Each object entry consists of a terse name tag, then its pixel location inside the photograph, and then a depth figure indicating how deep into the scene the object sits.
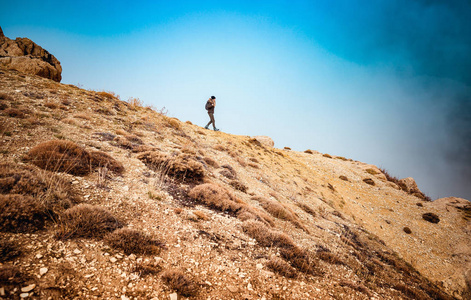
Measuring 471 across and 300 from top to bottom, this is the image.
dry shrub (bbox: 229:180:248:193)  11.32
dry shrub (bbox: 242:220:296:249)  5.90
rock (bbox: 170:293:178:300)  3.09
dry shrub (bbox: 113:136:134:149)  9.96
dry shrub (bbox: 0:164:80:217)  3.89
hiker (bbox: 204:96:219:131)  19.44
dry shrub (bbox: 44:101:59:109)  11.35
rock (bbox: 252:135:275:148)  32.12
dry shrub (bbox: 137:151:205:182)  8.72
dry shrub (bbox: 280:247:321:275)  5.23
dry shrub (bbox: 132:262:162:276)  3.39
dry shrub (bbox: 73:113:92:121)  11.58
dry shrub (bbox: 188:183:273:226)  7.34
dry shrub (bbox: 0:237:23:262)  2.70
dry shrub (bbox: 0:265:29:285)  2.33
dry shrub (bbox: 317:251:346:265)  6.54
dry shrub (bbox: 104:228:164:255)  3.76
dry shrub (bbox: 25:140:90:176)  5.66
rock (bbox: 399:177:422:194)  28.04
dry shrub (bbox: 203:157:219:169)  13.38
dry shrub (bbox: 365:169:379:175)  29.46
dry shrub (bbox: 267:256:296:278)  4.66
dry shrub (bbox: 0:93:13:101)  9.96
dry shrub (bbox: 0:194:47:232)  3.23
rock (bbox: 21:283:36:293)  2.36
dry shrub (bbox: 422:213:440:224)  18.94
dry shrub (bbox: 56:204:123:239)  3.63
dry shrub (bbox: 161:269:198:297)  3.30
